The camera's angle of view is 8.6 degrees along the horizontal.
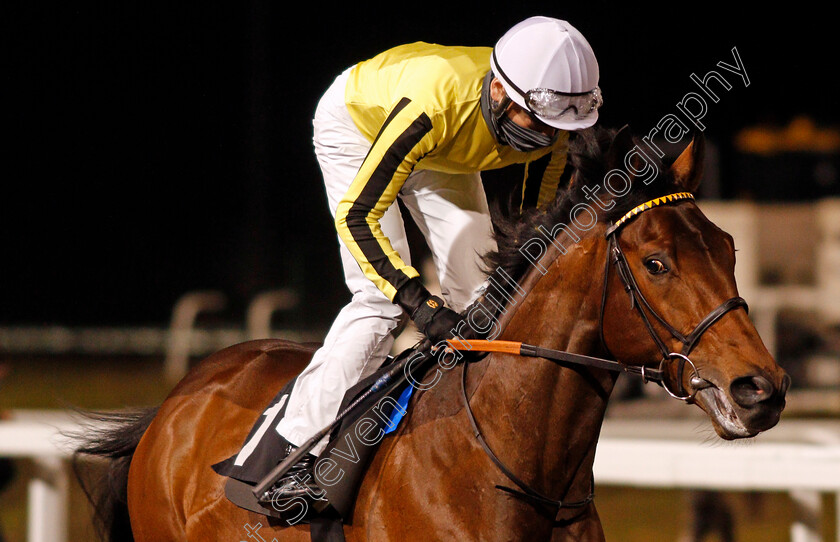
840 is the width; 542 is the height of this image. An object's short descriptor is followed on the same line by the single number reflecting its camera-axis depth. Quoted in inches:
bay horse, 446.6
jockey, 459.3
